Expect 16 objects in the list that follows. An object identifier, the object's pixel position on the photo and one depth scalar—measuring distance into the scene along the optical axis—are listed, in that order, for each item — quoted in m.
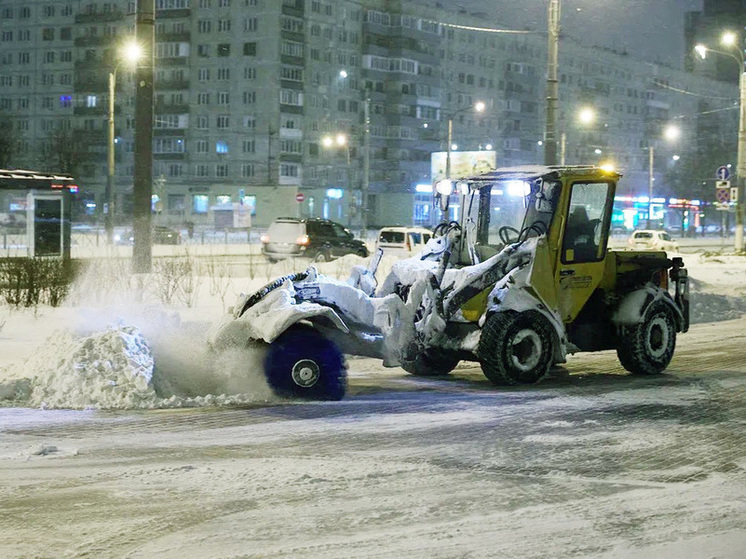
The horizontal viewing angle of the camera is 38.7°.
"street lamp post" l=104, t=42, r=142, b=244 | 40.81
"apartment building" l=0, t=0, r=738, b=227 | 88.81
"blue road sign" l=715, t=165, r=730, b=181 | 42.75
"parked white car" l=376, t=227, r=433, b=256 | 38.81
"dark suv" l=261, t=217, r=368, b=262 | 37.97
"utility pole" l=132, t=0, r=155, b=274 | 19.28
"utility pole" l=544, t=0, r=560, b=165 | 24.16
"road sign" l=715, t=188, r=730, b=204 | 42.41
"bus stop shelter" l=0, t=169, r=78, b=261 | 26.89
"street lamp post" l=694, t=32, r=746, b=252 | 41.78
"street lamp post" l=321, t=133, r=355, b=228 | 88.62
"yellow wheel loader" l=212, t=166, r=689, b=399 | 10.43
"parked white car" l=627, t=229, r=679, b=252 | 54.19
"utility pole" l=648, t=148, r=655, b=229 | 71.53
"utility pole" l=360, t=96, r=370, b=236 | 62.79
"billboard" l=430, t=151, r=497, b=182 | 60.53
